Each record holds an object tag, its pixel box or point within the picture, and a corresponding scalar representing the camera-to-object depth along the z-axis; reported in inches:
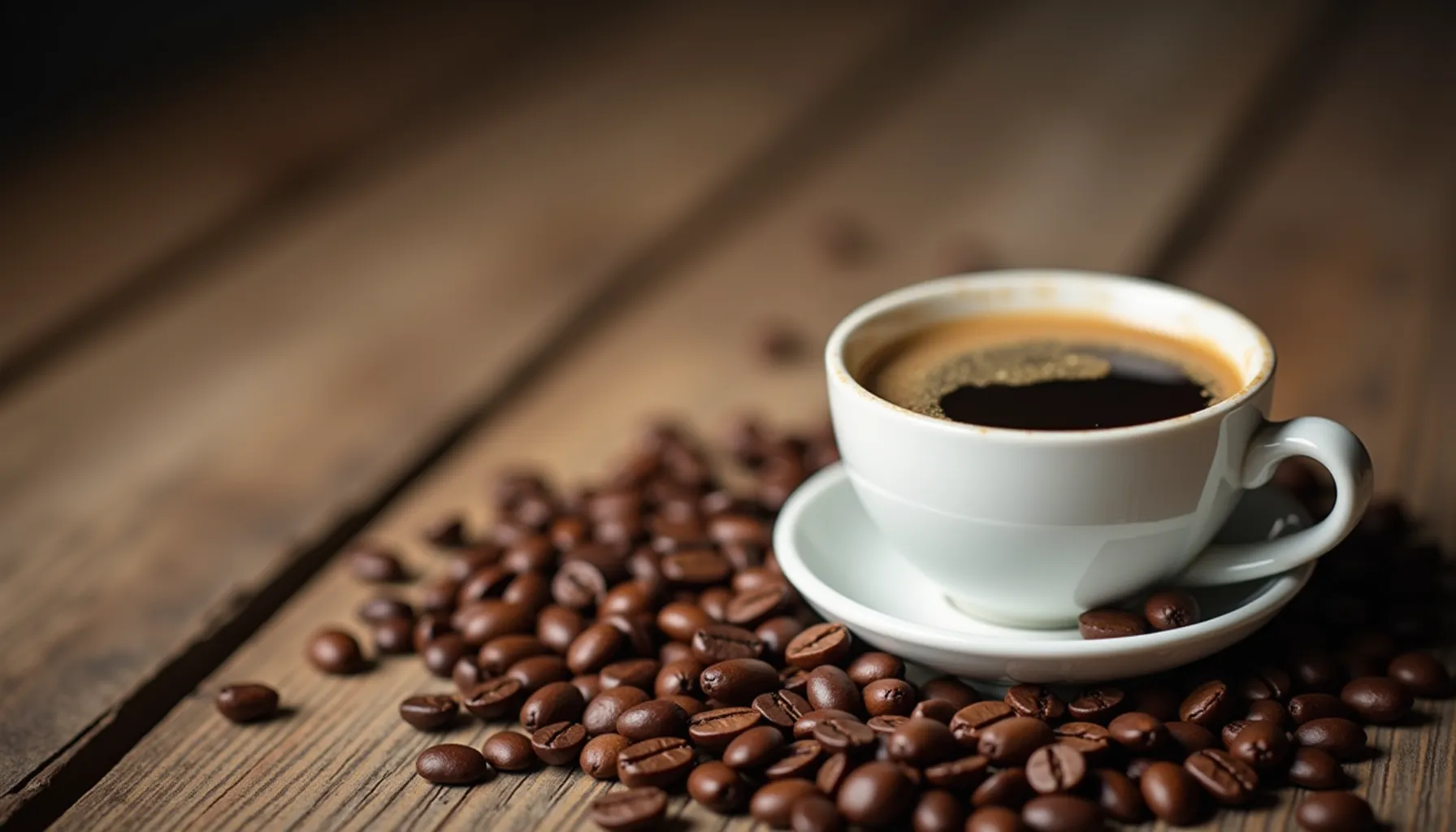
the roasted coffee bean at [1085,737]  17.5
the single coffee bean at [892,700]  18.0
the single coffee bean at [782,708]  18.0
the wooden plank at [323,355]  20.8
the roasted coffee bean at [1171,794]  17.1
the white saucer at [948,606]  17.7
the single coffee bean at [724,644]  18.7
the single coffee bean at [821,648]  18.5
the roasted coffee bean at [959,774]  17.2
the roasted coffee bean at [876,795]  17.0
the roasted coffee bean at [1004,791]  17.1
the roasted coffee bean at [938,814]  16.9
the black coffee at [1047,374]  18.6
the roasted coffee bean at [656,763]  17.6
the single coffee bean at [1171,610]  18.0
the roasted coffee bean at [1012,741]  17.3
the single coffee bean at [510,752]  18.0
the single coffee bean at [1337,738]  17.6
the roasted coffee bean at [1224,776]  17.2
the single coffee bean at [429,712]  18.6
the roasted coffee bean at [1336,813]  16.9
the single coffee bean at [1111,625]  18.0
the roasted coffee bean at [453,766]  17.9
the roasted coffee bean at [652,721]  18.0
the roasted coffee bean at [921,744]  17.3
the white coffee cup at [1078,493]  17.6
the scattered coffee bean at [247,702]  18.9
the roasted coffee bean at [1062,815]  16.9
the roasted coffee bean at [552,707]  18.4
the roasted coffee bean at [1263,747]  17.4
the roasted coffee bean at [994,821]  16.8
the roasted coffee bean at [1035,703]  17.8
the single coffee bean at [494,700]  18.7
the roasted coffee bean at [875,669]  18.3
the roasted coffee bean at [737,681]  18.3
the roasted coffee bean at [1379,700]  18.0
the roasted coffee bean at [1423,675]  18.3
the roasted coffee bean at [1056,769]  17.1
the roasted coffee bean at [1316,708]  18.0
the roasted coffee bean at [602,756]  17.9
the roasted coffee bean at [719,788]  17.4
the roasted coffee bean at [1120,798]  17.1
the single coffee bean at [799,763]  17.5
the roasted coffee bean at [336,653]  19.6
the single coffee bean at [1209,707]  17.8
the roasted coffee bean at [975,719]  17.6
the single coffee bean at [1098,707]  17.8
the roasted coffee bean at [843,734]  17.4
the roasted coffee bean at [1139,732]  17.5
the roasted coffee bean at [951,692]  18.1
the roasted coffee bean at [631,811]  17.2
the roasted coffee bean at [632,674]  18.7
